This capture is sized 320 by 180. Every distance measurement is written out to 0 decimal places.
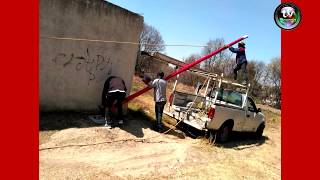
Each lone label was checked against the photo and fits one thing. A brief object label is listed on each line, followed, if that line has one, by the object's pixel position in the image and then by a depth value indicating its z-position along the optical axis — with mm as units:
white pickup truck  6797
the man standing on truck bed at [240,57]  7415
